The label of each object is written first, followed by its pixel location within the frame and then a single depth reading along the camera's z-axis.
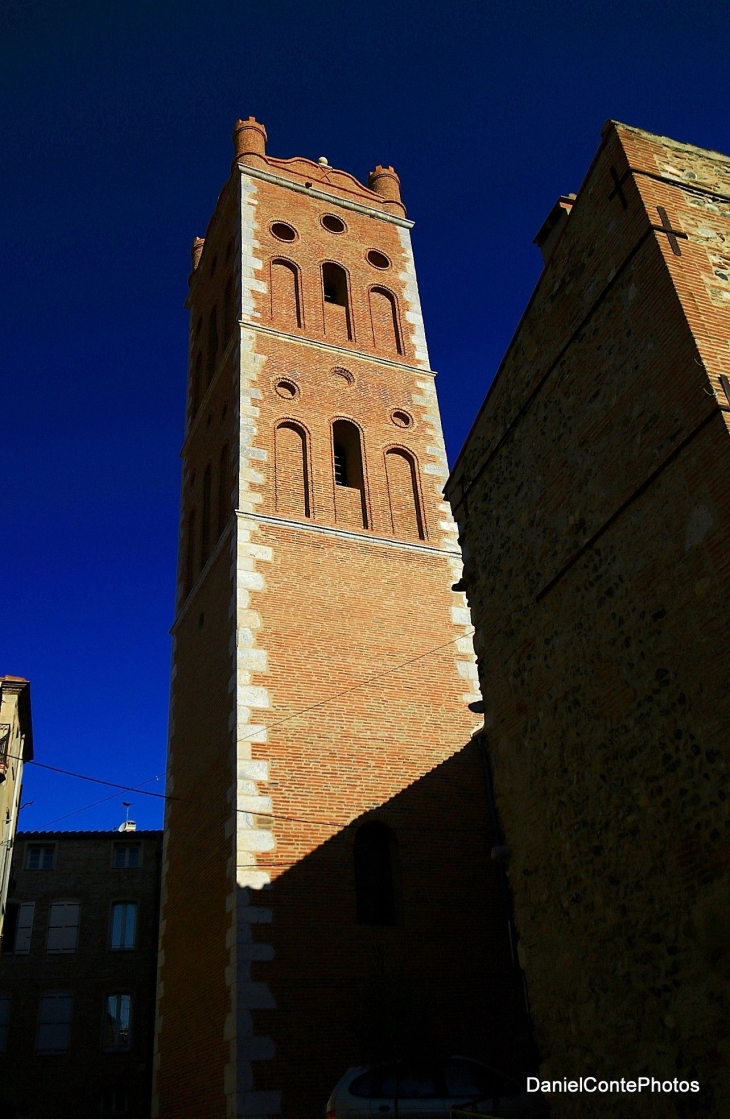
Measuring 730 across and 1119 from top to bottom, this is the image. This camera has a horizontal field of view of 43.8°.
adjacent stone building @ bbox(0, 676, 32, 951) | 16.48
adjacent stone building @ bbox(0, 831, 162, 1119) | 23.30
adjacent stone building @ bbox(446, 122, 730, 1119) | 5.79
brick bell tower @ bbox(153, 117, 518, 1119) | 10.95
